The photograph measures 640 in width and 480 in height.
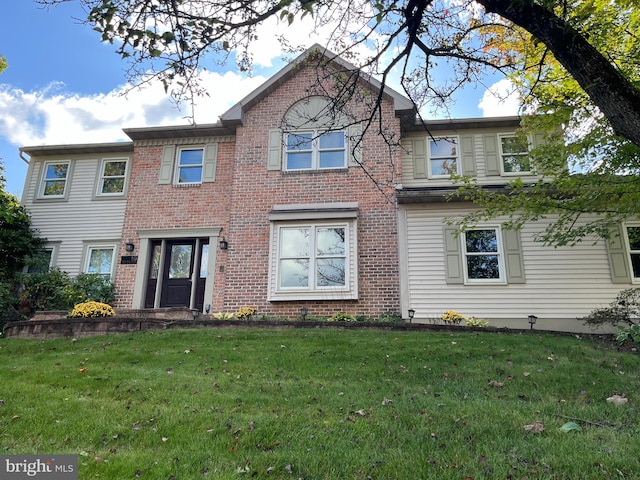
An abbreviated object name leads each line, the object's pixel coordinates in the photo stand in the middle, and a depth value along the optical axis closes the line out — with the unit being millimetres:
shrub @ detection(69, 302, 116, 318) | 9852
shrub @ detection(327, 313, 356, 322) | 10492
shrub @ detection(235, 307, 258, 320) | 11148
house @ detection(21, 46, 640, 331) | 11078
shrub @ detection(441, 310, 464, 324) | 10546
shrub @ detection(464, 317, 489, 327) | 10409
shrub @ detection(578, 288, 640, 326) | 9359
